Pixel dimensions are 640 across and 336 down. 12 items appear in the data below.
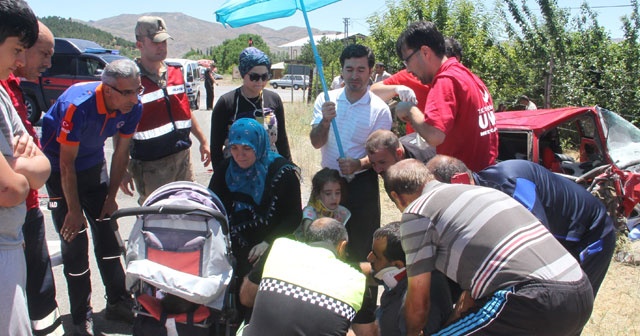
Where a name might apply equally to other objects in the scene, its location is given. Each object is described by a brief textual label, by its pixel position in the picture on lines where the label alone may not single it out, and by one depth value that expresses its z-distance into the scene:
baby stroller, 2.58
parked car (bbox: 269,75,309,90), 50.12
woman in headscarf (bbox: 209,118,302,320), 3.12
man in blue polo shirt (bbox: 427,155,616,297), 2.53
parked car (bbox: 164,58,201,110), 19.69
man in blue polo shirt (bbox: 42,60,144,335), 3.11
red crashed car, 5.60
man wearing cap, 3.75
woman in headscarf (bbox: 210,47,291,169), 3.76
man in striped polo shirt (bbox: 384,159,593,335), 2.07
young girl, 3.46
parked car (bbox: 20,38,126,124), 14.65
